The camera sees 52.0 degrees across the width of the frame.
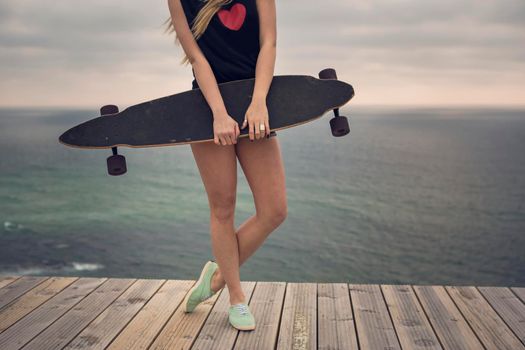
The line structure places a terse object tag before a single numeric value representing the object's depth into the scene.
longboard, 2.56
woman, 2.44
